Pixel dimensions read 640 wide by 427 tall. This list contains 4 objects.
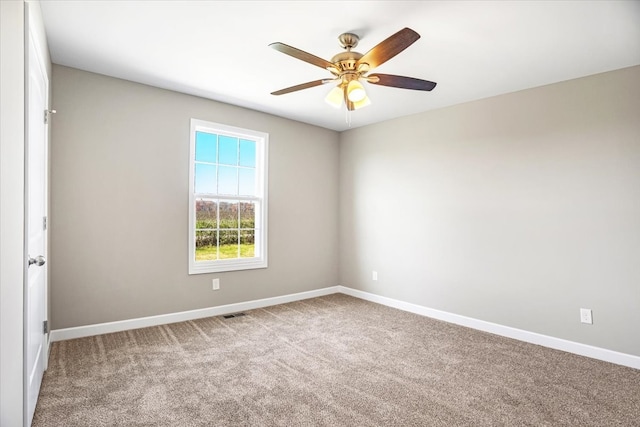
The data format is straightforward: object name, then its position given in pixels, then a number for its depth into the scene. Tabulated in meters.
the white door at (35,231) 1.80
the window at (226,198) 3.97
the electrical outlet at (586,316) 3.04
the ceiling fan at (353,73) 2.17
